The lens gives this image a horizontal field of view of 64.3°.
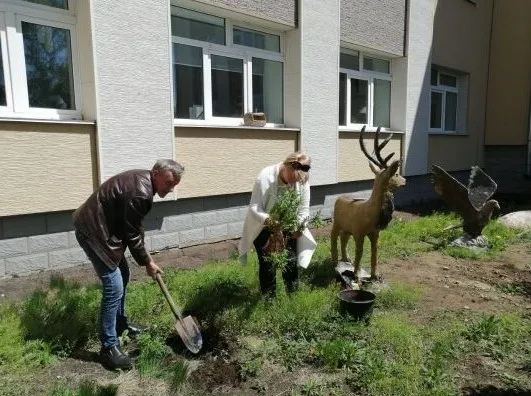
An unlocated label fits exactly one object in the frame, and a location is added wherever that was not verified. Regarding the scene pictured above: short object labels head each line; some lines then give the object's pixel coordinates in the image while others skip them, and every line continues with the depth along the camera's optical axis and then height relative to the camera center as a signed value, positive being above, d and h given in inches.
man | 122.3 -27.4
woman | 148.0 -29.2
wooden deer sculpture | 173.9 -34.1
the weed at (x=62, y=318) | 138.5 -64.3
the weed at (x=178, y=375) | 116.6 -69.3
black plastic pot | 149.4 -61.0
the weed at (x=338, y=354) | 126.4 -67.0
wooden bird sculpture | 266.1 -42.0
